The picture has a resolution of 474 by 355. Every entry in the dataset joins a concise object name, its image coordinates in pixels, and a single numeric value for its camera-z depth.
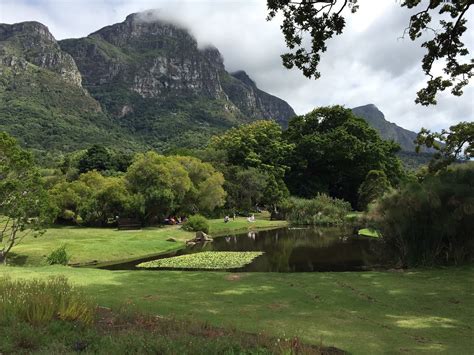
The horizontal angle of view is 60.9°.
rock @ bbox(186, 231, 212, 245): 41.12
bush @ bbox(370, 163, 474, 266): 20.08
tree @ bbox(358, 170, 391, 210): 60.42
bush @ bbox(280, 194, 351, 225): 59.31
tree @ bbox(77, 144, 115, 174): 87.12
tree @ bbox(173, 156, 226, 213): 55.66
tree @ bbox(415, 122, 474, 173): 26.17
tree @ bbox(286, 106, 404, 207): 81.69
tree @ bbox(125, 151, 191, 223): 47.81
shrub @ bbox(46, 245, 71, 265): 25.25
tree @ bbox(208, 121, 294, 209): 68.50
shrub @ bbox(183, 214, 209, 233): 45.75
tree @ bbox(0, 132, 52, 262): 23.98
